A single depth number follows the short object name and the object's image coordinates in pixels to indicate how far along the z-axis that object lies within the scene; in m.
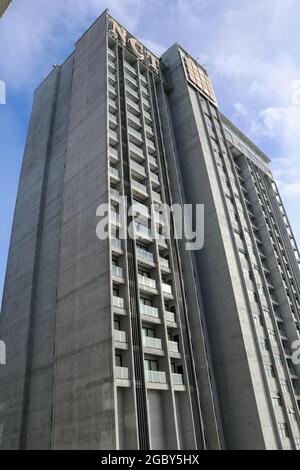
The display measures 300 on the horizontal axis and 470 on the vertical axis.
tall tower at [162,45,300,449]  32.69
